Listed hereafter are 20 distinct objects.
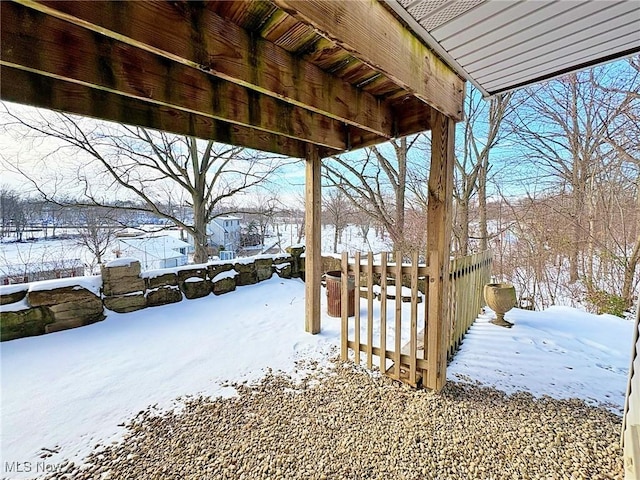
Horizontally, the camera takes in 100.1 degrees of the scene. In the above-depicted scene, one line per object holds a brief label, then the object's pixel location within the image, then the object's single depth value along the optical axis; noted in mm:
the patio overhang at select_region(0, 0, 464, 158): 1144
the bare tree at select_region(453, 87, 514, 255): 6906
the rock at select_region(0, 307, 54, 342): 2988
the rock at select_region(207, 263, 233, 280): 4875
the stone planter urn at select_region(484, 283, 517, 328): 3486
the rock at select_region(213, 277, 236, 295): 4859
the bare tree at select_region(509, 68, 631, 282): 5449
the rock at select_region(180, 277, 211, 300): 4535
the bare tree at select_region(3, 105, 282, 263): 5715
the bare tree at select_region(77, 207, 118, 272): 7453
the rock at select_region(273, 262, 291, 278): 5870
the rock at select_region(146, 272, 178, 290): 4152
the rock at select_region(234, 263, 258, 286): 5281
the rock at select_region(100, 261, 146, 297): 3721
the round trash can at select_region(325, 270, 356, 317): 3898
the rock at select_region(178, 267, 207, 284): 4508
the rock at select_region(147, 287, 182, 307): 4121
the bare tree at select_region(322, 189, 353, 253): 11375
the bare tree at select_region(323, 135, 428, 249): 7738
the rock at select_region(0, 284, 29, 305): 2998
